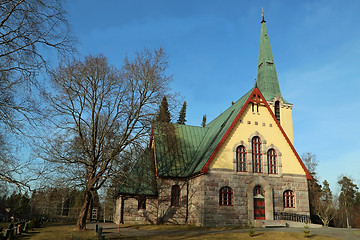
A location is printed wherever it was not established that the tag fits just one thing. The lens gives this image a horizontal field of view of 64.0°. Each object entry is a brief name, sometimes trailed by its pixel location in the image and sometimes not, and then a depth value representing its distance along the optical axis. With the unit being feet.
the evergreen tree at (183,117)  215.26
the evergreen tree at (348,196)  202.71
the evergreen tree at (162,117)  73.29
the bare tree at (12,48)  24.47
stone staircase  76.02
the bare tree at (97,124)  63.52
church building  78.64
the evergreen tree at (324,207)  142.41
